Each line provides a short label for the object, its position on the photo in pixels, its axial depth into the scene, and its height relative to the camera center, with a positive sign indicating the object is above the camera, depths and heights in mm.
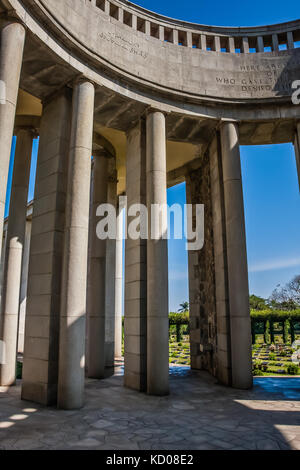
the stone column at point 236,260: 11867 +1834
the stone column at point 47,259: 9555 +1558
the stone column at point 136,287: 11594 +850
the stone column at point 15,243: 12656 +2677
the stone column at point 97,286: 13953 +1051
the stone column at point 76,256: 9000 +1542
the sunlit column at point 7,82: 7992 +5676
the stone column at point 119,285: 20156 +1618
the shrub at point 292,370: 15239 -2714
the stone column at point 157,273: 10797 +1240
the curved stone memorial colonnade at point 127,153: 9578 +5716
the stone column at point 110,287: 16328 +1196
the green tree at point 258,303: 65438 +1311
